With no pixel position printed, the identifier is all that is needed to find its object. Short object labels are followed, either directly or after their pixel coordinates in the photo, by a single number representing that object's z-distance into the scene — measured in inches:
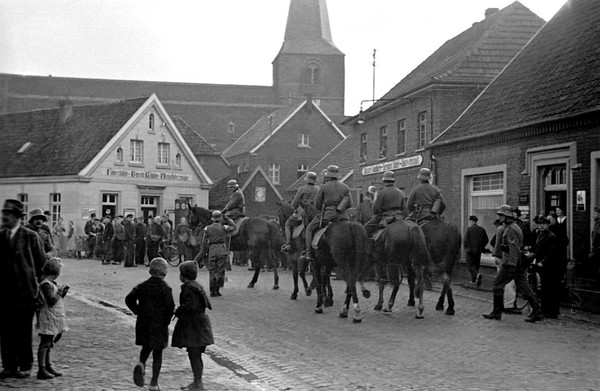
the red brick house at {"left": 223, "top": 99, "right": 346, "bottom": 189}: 2508.6
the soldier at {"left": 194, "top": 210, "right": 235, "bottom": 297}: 625.0
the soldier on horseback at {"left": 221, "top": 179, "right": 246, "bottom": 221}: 697.0
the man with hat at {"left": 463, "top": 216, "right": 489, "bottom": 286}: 765.3
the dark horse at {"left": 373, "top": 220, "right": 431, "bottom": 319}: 525.0
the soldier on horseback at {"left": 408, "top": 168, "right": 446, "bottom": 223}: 552.7
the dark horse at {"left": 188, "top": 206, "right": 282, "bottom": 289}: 685.9
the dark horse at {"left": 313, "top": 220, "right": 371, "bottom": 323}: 506.0
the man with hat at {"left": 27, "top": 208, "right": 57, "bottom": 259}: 413.1
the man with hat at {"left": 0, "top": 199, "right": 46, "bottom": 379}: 305.1
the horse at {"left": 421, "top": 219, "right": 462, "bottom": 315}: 545.6
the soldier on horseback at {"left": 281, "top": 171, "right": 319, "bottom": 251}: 589.3
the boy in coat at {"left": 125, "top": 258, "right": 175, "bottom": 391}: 292.4
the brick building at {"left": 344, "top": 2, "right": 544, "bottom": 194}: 1066.7
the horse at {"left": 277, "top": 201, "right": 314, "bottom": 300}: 608.7
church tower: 3297.2
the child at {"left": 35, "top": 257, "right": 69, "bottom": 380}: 314.7
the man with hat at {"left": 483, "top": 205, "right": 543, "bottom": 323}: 509.7
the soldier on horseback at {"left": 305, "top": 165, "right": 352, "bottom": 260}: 525.7
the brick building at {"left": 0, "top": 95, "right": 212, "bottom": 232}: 1434.5
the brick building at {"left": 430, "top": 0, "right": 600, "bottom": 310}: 669.3
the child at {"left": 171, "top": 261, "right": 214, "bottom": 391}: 297.3
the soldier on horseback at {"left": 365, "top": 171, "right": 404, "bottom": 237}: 542.3
